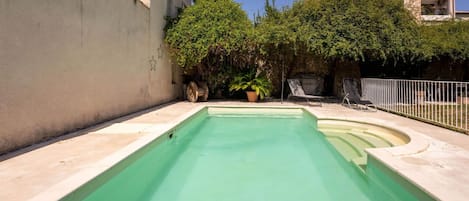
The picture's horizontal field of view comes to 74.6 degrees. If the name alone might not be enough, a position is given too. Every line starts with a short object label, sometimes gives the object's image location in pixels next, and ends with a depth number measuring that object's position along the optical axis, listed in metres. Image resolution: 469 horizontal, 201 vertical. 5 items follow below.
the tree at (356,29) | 10.66
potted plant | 12.59
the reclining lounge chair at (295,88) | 11.95
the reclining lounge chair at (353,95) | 10.20
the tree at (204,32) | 11.13
